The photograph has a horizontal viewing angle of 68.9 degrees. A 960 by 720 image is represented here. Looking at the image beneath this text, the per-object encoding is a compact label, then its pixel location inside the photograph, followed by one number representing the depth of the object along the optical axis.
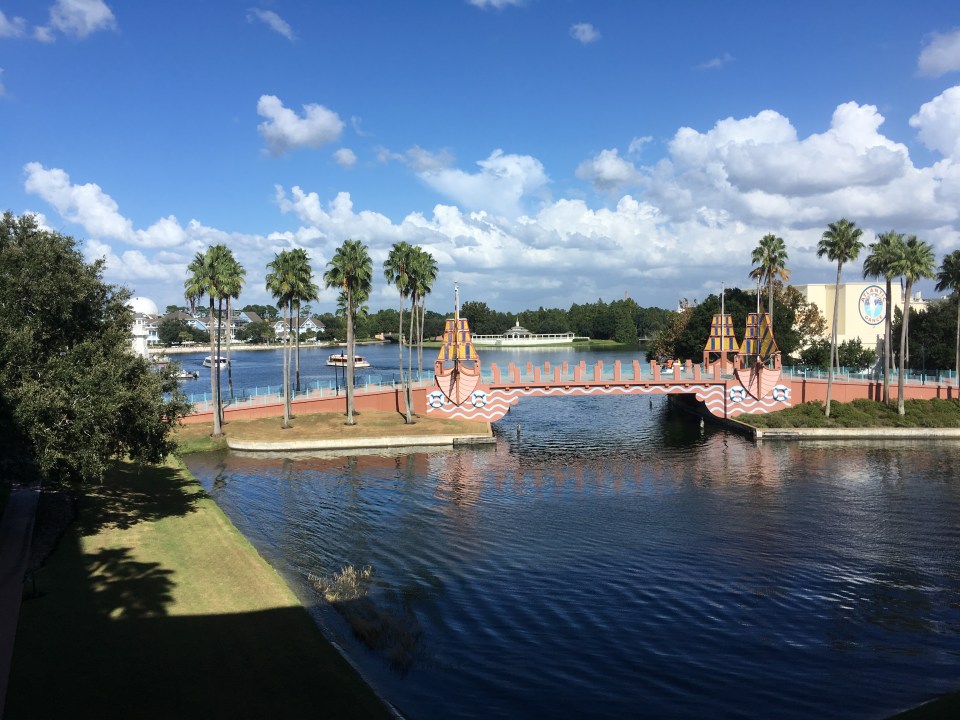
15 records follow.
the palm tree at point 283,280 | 57.09
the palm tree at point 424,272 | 58.78
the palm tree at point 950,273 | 64.75
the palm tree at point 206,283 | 53.47
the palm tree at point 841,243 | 61.91
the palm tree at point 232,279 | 53.62
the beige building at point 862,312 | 88.19
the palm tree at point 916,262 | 59.22
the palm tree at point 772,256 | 75.00
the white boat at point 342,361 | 138.75
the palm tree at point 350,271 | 56.38
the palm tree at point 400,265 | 58.35
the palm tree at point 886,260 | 59.91
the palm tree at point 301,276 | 57.47
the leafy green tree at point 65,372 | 23.62
